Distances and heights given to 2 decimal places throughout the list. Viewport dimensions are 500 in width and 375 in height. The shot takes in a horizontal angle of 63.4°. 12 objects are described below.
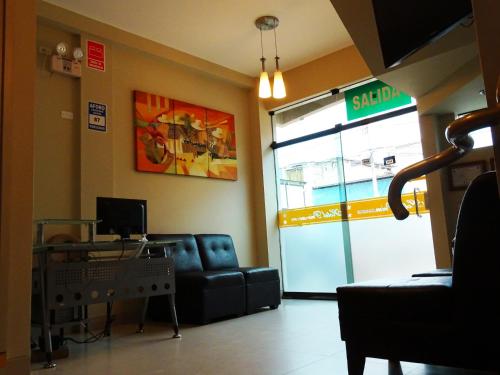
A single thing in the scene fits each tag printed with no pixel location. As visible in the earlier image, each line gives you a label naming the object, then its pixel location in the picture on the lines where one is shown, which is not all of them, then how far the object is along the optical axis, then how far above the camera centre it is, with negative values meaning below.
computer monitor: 3.33 +0.21
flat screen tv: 1.15 +0.63
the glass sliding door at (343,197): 4.68 +0.39
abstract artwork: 4.71 +1.24
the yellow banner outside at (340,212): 4.52 +0.21
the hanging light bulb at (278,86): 4.39 +1.58
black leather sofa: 3.93 -0.50
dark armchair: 1.39 -0.34
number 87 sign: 4.25 +1.33
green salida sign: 4.83 +1.55
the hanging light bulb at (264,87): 4.44 +1.59
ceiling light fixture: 4.41 +1.65
